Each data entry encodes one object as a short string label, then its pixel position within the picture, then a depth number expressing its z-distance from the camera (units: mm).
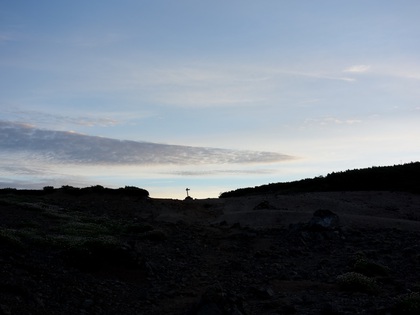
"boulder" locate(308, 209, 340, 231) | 22188
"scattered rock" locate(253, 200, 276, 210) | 29022
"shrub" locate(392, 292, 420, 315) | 10383
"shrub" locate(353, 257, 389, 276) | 15372
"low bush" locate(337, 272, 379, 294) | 13234
